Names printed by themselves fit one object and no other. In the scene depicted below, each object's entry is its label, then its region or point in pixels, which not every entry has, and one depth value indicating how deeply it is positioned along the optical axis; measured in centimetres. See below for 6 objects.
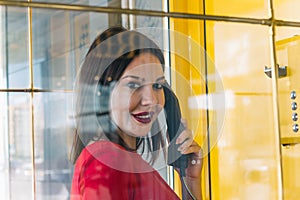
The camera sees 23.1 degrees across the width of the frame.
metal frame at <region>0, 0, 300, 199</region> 152
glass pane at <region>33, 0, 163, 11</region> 154
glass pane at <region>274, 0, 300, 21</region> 204
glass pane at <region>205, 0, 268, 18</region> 185
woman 155
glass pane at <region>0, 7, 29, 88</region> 165
